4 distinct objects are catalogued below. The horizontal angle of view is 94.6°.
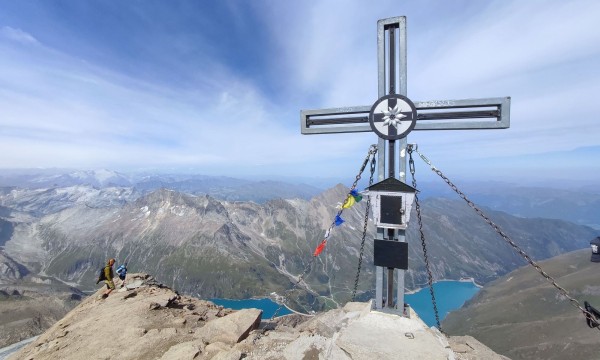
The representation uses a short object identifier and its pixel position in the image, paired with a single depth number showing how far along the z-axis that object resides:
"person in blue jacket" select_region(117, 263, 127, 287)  23.95
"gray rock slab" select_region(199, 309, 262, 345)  12.83
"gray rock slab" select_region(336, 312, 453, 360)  8.77
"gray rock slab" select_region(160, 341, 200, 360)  10.81
